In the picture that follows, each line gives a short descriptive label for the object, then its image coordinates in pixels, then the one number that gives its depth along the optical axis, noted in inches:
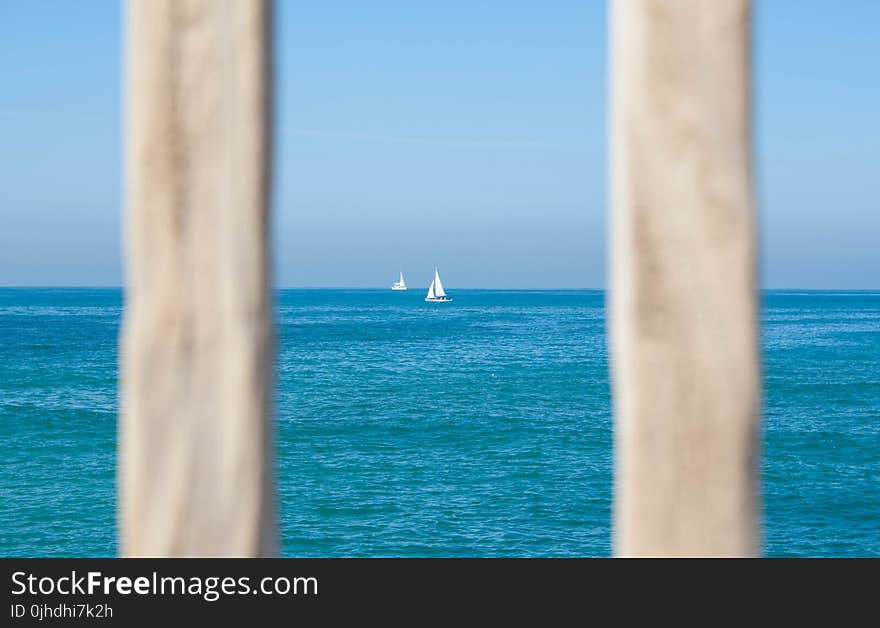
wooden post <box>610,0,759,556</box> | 75.7
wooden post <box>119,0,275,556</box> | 76.1
